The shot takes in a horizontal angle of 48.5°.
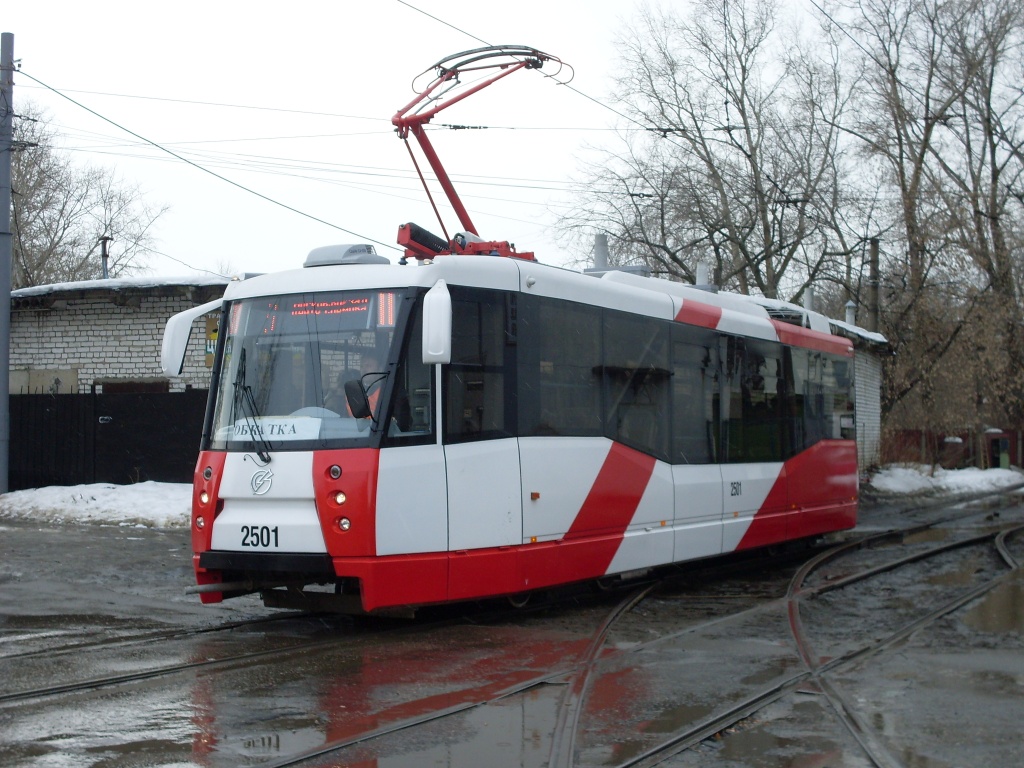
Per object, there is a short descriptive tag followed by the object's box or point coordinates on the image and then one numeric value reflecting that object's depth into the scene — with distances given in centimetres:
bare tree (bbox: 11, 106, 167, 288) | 3784
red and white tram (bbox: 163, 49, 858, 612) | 822
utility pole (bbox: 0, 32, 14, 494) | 1791
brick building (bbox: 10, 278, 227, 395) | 1933
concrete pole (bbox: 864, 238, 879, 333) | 3275
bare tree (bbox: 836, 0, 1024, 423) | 3369
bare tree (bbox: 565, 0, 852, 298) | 3259
